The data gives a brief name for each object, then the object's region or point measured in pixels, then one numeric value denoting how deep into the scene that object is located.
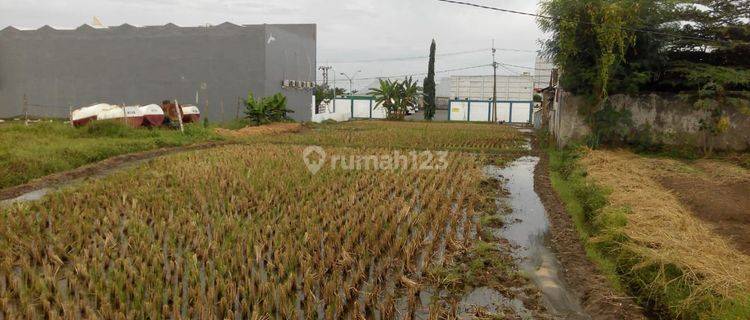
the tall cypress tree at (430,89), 39.41
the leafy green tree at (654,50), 12.97
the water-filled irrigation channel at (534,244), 4.40
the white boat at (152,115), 17.05
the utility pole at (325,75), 52.42
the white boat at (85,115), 15.96
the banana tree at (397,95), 36.94
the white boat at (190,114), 19.36
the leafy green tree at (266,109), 20.86
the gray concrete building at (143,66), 22.95
